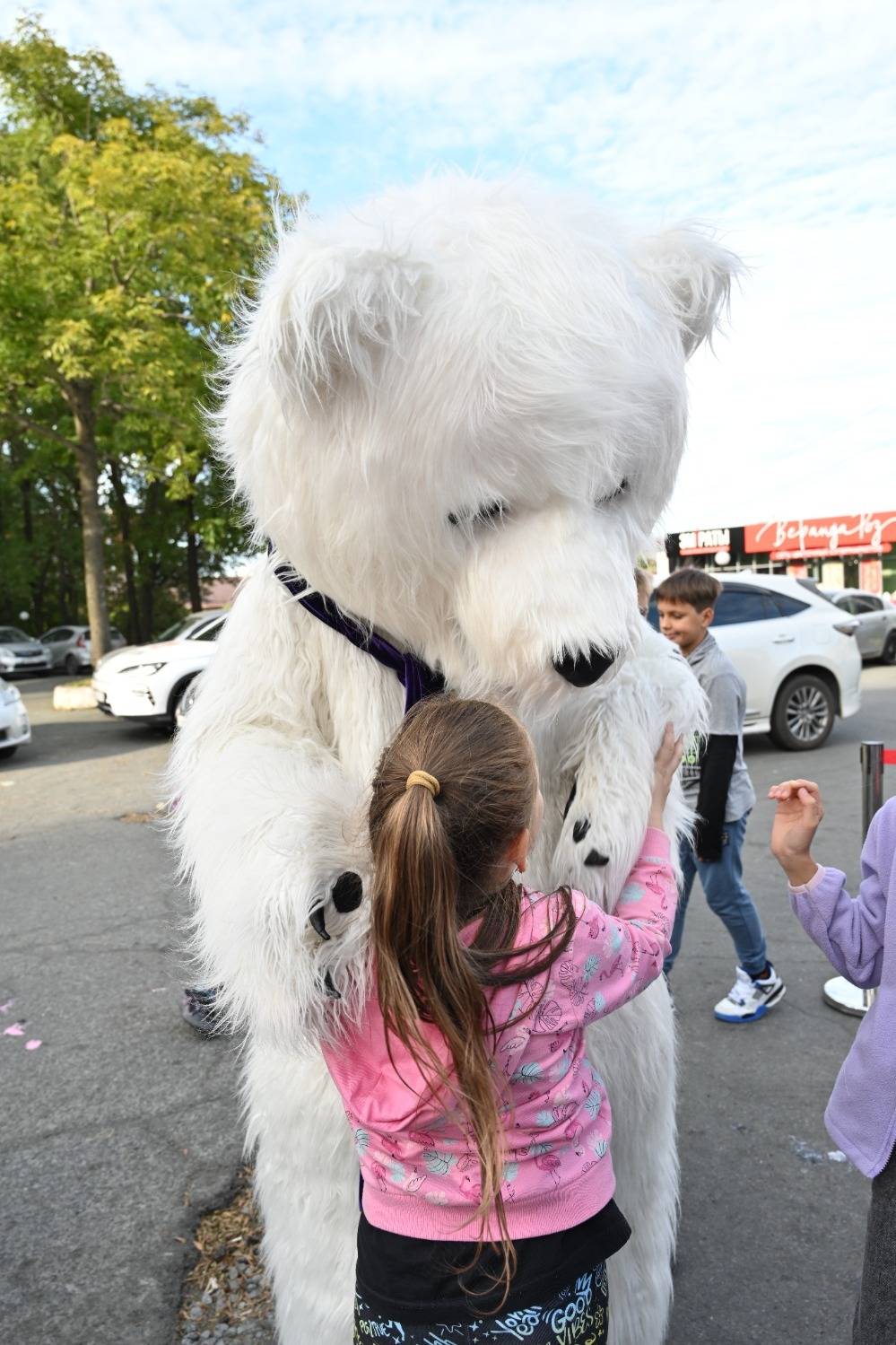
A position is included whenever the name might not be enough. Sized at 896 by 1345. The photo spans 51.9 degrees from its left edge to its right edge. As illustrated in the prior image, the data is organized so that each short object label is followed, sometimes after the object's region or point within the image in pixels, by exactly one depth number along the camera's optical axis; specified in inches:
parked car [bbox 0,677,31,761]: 354.0
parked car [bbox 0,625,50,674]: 846.5
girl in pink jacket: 45.9
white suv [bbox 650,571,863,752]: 312.0
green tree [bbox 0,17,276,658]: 406.0
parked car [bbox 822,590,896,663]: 553.3
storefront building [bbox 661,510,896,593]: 846.5
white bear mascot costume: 46.1
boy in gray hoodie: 130.9
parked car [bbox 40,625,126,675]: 877.8
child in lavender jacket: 54.3
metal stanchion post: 121.0
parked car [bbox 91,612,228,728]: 373.1
